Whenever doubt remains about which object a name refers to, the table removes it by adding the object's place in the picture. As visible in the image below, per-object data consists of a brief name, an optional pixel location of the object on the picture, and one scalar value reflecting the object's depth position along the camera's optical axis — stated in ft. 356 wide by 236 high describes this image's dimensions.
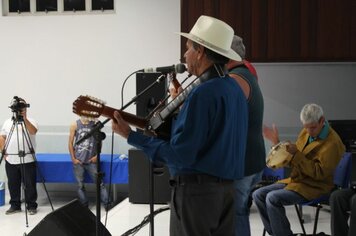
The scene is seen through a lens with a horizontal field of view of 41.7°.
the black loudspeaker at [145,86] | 13.55
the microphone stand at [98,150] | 7.54
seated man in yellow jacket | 11.25
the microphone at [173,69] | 8.33
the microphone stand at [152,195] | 8.73
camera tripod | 17.39
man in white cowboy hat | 6.21
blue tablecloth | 18.84
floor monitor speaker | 8.30
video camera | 15.58
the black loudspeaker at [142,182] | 15.62
